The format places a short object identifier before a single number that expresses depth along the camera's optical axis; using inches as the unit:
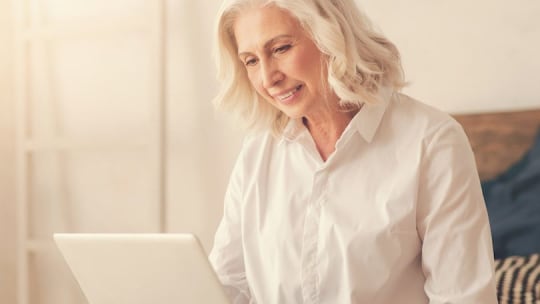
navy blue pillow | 99.9
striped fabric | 89.7
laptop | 65.2
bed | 99.1
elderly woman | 70.6
